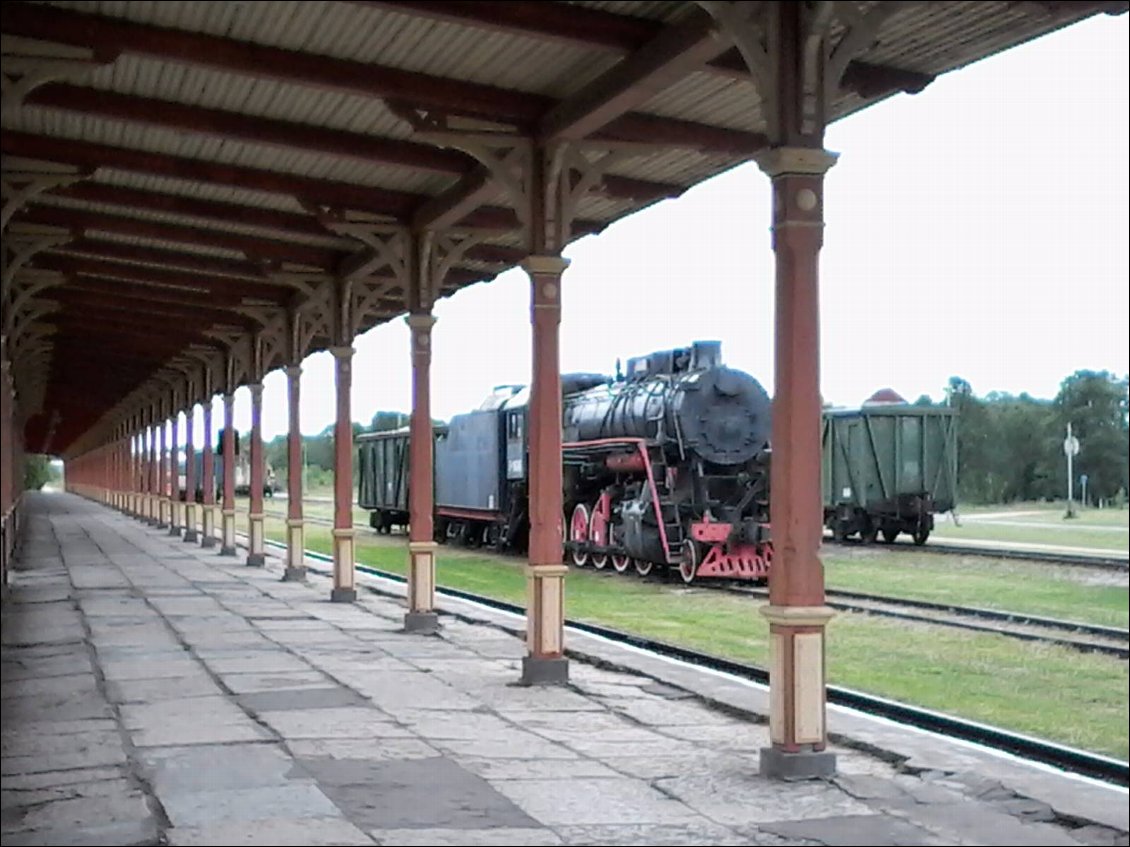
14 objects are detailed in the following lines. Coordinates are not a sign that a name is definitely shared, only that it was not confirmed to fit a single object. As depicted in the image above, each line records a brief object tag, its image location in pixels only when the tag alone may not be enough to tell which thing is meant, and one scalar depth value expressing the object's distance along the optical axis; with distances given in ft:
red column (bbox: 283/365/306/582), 65.51
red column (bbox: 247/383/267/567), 76.02
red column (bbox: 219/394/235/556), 84.22
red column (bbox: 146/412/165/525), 131.44
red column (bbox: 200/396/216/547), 93.60
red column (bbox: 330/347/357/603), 53.98
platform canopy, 26.94
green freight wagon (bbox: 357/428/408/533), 109.19
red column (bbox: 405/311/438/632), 44.19
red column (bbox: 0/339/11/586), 41.63
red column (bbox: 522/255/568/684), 33.42
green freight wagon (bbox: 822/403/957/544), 89.25
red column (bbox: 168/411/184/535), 112.37
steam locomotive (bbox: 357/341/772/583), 64.44
